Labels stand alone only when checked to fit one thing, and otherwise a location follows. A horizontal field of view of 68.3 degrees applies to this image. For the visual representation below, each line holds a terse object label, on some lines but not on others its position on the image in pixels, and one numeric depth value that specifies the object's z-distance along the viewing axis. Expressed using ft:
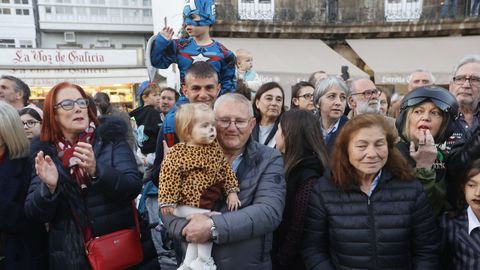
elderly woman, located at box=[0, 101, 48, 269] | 7.82
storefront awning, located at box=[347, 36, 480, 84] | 35.37
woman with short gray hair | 11.15
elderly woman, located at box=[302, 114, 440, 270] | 6.65
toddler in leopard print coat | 6.40
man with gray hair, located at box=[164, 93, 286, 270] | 6.19
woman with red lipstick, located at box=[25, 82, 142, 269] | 6.99
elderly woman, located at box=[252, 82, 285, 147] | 12.07
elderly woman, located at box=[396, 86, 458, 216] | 7.04
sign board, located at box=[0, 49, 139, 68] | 49.55
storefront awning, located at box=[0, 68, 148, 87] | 49.85
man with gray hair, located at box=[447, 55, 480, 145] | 10.69
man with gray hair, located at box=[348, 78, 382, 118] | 12.91
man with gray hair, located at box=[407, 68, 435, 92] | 13.89
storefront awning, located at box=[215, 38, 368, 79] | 36.50
